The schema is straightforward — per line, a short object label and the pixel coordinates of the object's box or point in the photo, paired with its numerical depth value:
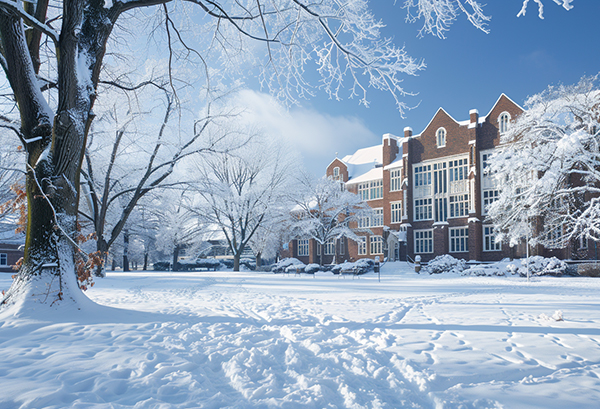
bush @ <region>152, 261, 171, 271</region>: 43.59
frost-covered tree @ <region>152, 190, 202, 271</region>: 36.61
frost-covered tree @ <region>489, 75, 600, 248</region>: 19.81
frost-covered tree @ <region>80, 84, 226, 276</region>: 17.47
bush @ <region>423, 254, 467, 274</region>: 26.56
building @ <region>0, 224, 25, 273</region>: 37.38
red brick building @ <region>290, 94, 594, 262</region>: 31.25
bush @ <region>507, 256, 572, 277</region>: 21.86
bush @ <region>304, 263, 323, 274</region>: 28.25
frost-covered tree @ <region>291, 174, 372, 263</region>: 31.08
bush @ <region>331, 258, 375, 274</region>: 25.33
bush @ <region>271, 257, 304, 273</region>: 29.92
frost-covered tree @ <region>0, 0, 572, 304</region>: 5.95
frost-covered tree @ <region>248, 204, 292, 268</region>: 32.62
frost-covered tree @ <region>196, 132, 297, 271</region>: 30.00
